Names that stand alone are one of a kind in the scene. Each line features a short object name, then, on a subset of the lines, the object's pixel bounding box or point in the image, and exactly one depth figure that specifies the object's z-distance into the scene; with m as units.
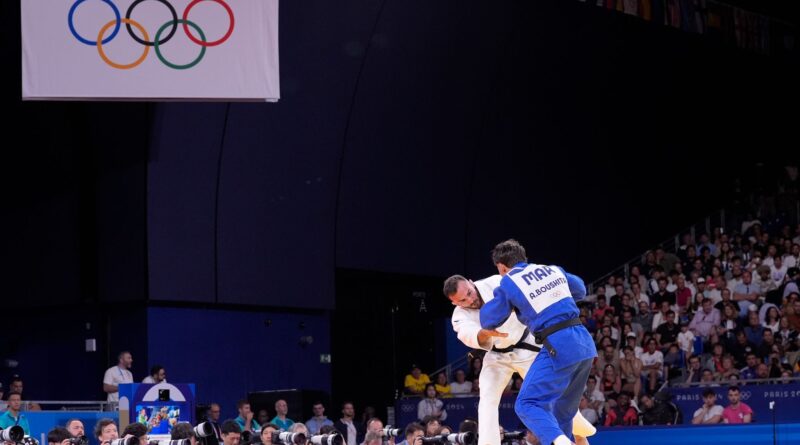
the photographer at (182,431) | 12.34
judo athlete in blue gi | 10.86
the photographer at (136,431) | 12.60
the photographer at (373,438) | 16.06
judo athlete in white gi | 11.71
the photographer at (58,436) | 13.84
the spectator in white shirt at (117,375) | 22.20
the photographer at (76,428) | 16.31
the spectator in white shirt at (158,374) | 21.25
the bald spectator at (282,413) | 21.25
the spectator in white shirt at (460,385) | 25.58
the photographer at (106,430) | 14.56
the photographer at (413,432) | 15.79
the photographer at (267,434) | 13.48
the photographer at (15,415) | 18.14
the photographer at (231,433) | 13.98
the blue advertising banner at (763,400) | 20.78
